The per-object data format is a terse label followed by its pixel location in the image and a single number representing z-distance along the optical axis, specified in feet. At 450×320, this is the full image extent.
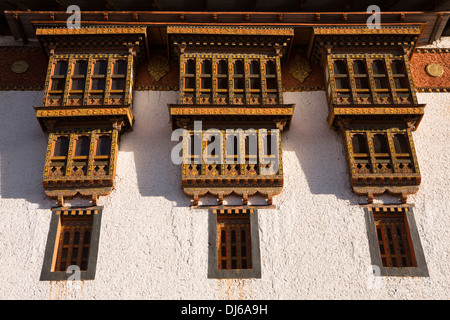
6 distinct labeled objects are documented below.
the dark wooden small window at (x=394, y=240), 38.17
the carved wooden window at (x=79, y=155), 39.47
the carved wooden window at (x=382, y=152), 39.91
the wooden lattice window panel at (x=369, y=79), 42.51
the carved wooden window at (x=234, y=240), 38.11
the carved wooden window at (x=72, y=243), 36.88
